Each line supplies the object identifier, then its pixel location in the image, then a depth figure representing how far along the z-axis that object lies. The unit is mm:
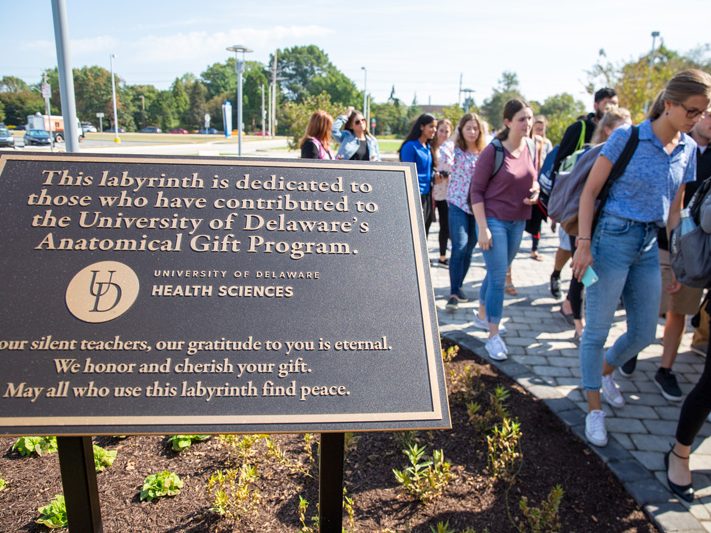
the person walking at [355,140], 5926
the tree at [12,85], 61125
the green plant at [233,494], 2385
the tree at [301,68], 105250
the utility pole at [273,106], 55059
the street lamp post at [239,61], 16938
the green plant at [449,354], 3865
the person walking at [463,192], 5289
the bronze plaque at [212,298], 1672
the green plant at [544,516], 2383
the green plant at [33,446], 2844
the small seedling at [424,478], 2602
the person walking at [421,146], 5832
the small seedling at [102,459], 2740
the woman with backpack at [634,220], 2729
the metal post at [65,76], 4680
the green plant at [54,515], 2299
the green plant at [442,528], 2223
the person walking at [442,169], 6957
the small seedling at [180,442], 2922
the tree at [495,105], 58562
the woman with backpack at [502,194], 4004
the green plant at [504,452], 2793
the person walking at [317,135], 5250
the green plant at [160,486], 2531
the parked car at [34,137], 32844
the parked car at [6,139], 29234
